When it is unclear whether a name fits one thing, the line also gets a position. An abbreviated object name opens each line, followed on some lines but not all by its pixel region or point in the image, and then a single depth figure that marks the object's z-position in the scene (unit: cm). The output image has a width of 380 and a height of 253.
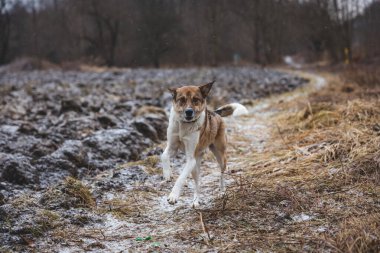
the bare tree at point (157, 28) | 2888
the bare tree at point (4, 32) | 3953
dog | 456
